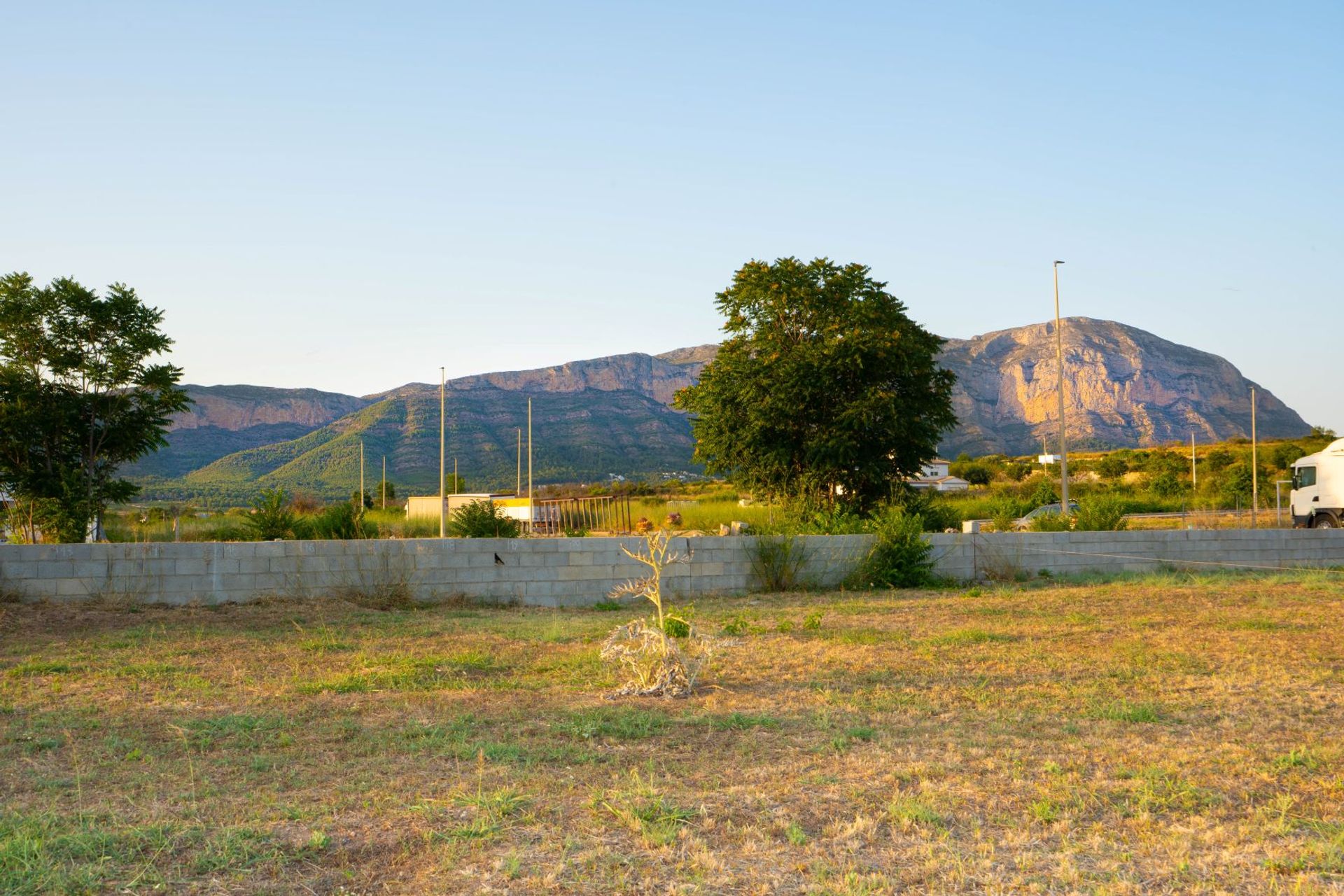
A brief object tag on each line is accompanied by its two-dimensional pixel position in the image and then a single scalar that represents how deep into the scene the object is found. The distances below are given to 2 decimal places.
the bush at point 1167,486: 51.34
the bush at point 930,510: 23.56
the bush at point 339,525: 19.48
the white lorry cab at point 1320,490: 30.11
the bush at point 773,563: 17.11
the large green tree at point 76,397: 17.97
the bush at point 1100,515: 21.67
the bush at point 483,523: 20.50
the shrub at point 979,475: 75.62
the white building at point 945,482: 67.25
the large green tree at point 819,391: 24.19
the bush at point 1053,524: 22.61
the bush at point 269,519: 17.78
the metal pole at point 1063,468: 26.39
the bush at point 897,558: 17.70
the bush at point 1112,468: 69.81
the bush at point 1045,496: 37.03
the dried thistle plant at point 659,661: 8.11
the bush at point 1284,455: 58.08
